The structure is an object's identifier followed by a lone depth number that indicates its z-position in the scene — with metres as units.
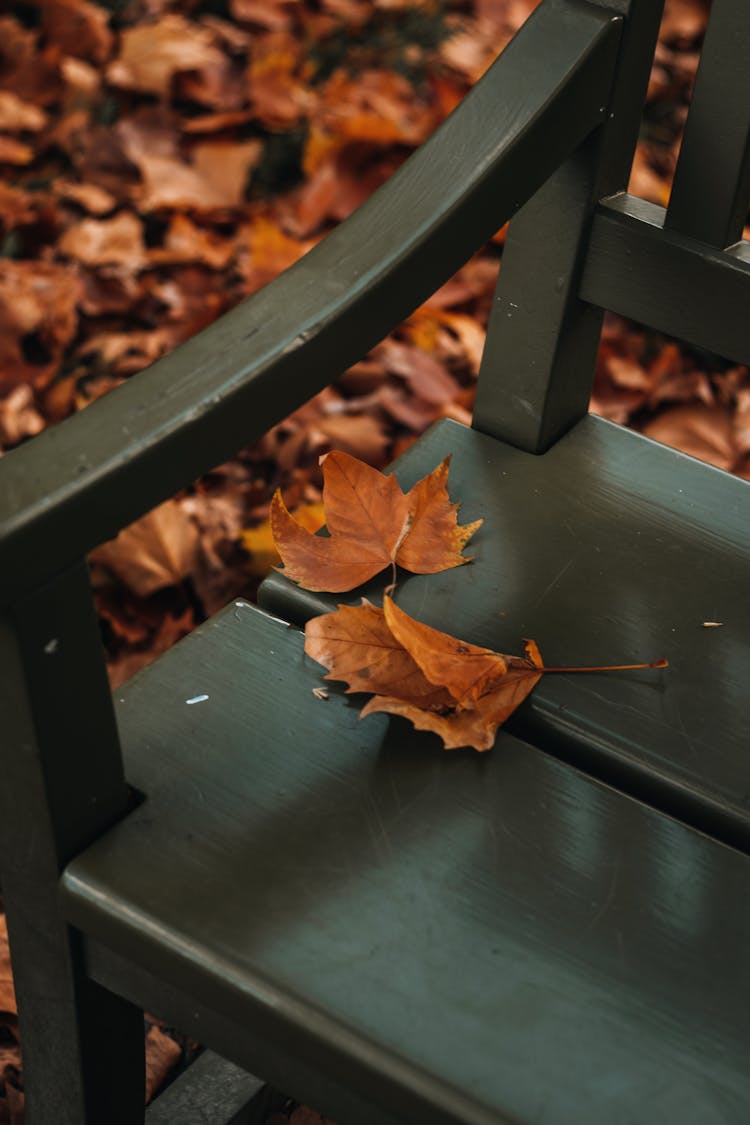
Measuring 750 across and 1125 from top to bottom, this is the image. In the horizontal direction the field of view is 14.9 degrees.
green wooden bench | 1.33
